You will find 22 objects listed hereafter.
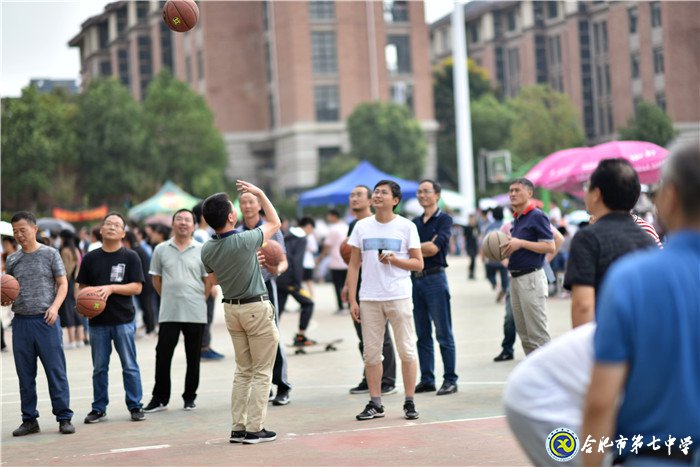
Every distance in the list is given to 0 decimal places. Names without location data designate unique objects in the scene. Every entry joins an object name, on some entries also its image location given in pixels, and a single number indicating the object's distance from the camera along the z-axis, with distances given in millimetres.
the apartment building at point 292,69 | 69562
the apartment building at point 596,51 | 64312
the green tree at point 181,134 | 62938
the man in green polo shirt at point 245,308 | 8430
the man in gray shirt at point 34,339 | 9398
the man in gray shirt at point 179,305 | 10383
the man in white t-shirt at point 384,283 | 9188
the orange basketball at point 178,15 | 10133
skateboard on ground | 14797
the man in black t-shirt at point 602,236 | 4887
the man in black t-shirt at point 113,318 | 9859
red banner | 46719
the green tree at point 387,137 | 65250
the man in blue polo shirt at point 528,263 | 9945
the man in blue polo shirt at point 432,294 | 10523
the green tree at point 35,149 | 56125
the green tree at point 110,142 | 60469
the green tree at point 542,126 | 65938
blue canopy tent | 28016
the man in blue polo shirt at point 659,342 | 3268
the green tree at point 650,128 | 56688
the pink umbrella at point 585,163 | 20969
